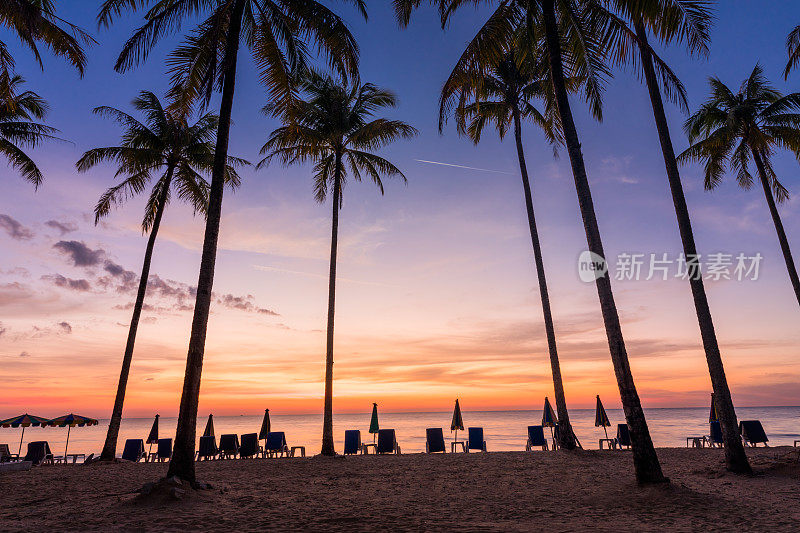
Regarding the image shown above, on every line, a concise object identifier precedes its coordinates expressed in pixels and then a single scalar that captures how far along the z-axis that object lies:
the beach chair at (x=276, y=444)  18.30
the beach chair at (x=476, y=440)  18.27
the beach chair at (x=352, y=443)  17.23
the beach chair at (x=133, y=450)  17.50
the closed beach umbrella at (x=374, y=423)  19.35
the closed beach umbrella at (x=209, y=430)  19.27
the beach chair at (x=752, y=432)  16.08
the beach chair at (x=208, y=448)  17.47
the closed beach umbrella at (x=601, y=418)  19.73
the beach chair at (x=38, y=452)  17.44
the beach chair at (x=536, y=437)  18.00
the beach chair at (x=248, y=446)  17.36
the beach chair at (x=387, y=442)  17.75
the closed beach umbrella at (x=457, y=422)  19.26
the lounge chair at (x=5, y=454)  14.87
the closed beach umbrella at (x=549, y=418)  18.67
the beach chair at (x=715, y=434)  17.73
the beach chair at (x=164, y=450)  17.86
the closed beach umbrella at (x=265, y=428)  18.92
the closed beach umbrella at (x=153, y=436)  19.28
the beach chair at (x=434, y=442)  17.78
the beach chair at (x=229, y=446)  17.83
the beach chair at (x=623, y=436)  17.19
